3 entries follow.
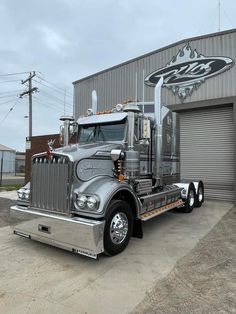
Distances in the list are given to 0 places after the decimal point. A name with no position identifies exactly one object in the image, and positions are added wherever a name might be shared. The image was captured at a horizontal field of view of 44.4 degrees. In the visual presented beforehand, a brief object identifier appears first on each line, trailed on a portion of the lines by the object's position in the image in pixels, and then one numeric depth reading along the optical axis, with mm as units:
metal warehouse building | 11445
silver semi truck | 4602
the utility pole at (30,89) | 28498
